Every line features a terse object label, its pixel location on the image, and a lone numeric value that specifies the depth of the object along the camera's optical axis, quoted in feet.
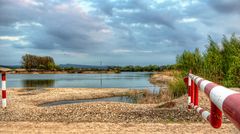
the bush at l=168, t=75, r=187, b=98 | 42.57
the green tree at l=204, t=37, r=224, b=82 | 40.32
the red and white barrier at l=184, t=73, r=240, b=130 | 3.16
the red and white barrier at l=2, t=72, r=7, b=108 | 27.15
